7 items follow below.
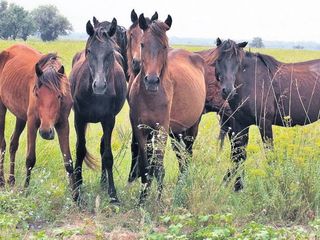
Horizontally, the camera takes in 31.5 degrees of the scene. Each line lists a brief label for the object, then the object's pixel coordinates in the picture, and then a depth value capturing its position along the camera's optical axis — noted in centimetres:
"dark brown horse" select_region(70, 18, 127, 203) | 662
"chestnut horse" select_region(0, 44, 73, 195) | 644
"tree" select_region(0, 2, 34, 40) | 7788
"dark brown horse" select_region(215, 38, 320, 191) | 830
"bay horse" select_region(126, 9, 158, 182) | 756
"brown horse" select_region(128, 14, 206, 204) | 645
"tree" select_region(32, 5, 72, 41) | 8975
